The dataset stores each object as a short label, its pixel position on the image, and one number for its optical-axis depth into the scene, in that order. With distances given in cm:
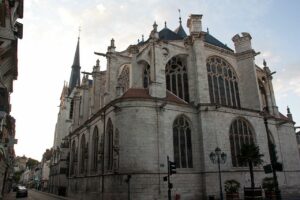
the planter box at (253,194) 2009
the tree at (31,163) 10431
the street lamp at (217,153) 1952
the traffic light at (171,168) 1558
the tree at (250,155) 2173
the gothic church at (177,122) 2127
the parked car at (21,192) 3644
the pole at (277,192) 1393
